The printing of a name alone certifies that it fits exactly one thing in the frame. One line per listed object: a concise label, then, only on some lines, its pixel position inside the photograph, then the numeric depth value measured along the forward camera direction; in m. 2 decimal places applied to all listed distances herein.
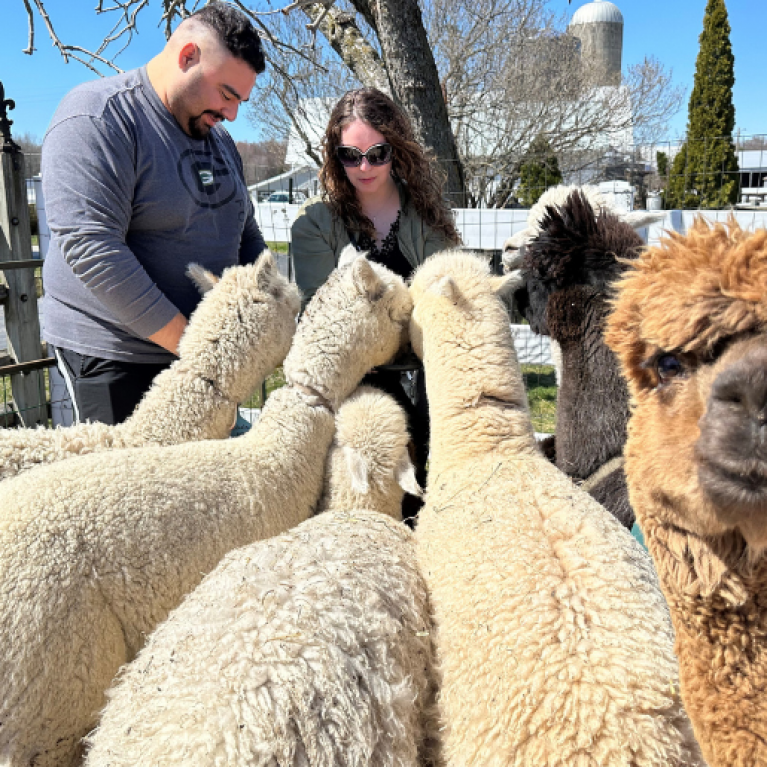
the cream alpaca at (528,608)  1.24
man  2.32
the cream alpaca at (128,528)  1.58
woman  2.98
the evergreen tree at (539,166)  17.64
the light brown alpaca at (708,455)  0.83
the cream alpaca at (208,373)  2.35
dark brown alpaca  2.36
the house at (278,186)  21.06
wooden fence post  4.26
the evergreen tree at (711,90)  19.20
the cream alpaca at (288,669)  1.14
